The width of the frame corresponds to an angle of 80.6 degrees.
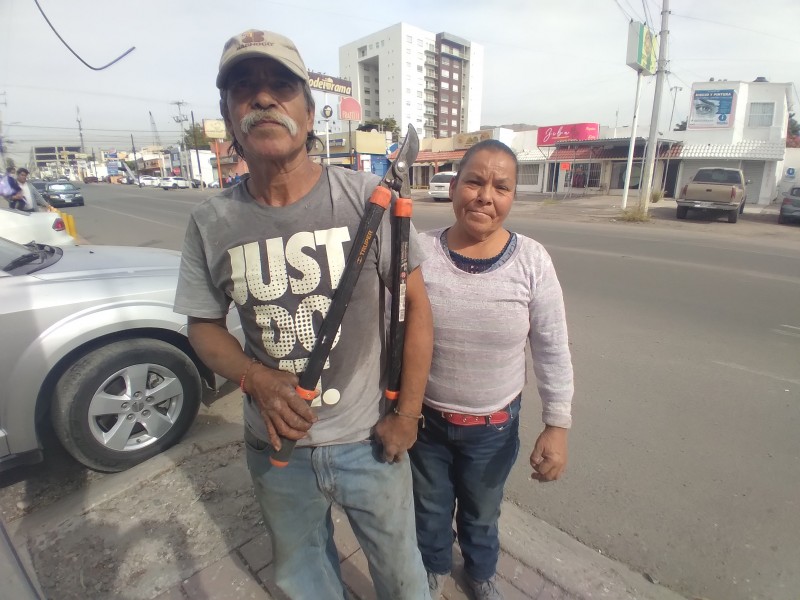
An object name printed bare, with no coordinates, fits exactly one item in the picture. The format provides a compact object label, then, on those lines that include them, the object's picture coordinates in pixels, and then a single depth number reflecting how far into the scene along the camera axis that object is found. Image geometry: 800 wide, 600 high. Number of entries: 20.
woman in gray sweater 1.52
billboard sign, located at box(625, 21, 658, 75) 16.73
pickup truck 15.07
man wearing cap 1.25
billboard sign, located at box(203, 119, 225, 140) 47.38
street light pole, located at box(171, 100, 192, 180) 67.29
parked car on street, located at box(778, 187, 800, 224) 15.58
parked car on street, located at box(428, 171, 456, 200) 23.27
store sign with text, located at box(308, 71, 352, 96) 33.41
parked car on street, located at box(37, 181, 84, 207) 23.33
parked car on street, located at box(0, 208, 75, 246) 6.12
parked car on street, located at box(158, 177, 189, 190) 45.98
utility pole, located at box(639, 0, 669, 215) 16.27
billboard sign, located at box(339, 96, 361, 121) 30.31
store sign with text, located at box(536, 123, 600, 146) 31.30
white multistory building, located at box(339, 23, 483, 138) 84.56
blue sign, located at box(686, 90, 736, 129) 26.97
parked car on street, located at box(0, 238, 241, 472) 2.40
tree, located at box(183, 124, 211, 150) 75.56
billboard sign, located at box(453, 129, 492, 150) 36.56
